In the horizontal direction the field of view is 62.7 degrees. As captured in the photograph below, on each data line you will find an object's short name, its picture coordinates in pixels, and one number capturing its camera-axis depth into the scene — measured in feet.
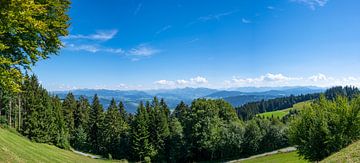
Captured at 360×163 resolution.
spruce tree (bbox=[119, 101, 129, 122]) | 317.13
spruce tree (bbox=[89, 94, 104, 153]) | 275.59
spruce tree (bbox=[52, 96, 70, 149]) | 222.48
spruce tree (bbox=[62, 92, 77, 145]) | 274.57
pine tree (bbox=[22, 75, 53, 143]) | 203.51
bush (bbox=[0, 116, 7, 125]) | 205.24
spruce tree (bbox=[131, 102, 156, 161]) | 232.32
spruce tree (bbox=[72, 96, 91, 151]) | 268.64
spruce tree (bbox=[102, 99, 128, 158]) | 258.57
